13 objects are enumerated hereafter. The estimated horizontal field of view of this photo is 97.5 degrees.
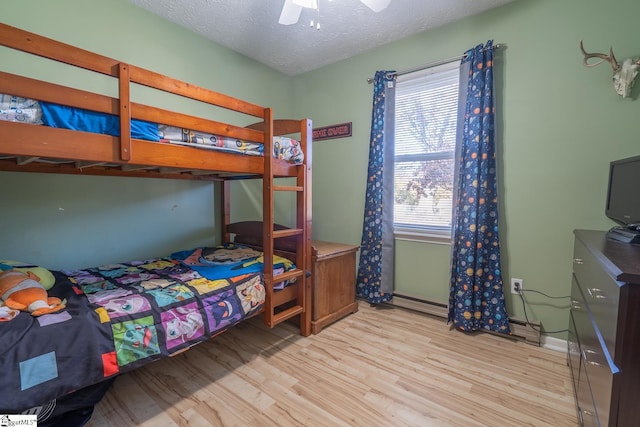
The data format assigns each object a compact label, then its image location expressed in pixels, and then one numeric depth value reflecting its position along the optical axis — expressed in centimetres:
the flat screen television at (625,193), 142
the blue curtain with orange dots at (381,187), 265
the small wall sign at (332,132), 298
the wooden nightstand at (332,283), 223
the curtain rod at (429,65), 213
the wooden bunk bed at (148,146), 101
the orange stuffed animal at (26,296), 115
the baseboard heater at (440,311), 204
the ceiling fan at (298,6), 166
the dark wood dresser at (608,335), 80
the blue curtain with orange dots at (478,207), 212
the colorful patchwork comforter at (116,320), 101
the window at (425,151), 243
